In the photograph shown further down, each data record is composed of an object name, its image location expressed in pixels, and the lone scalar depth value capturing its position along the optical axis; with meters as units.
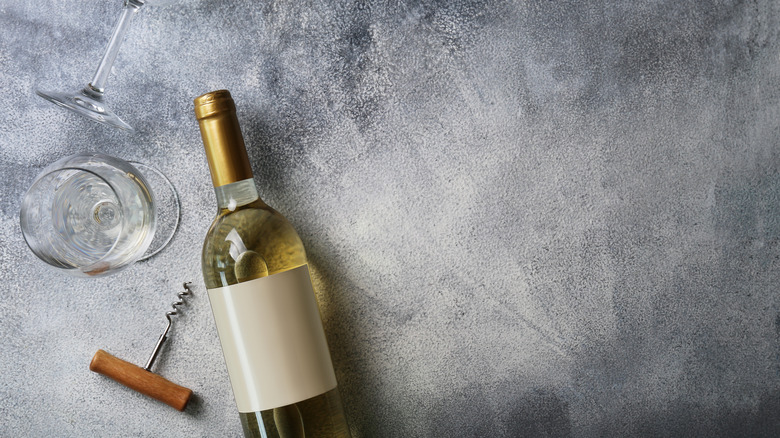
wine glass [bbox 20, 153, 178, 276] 1.09
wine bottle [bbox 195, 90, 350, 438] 1.01
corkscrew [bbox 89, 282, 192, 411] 1.20
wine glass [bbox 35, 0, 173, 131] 1.14
